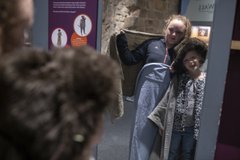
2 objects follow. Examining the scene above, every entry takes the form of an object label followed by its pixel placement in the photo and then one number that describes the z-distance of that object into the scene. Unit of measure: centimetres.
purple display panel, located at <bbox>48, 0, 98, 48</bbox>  214
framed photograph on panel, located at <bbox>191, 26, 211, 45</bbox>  212
